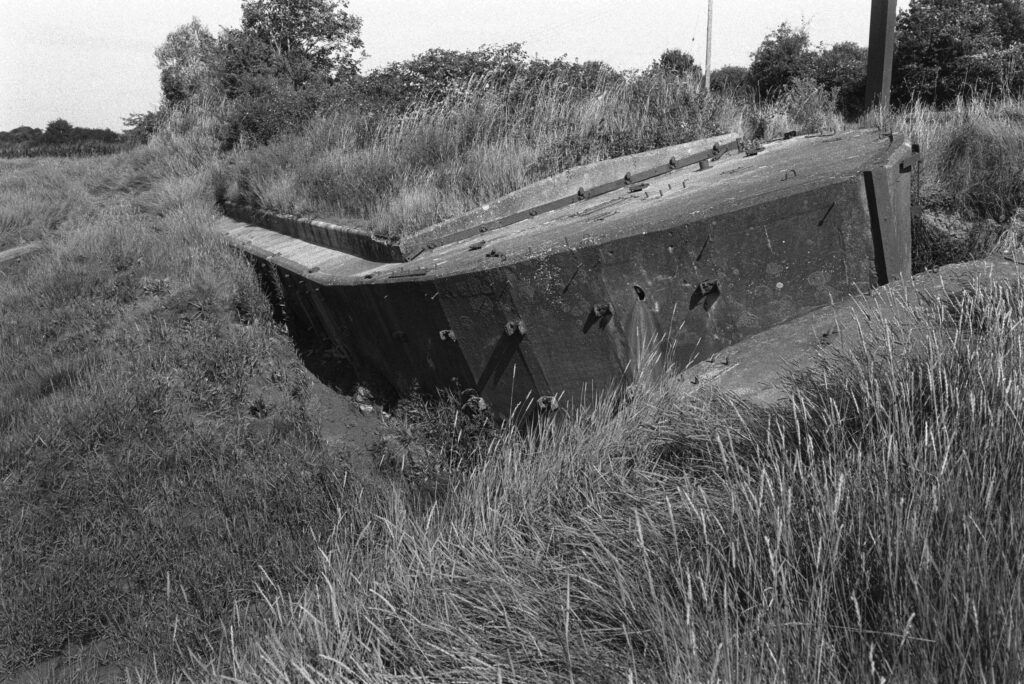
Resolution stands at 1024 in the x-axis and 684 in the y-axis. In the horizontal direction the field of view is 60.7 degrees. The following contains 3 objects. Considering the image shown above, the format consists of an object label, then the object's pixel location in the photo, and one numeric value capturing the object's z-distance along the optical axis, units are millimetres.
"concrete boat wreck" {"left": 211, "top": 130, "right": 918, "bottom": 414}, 4129
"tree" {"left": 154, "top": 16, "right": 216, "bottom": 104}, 19938
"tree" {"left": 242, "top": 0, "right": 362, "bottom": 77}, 24359
